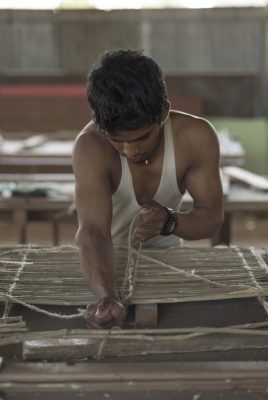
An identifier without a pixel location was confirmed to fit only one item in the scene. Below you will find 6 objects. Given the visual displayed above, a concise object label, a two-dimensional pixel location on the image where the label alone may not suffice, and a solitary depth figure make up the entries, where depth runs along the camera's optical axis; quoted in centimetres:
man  209
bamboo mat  212
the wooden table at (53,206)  361
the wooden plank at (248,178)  392
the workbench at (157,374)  178
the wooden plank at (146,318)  202
